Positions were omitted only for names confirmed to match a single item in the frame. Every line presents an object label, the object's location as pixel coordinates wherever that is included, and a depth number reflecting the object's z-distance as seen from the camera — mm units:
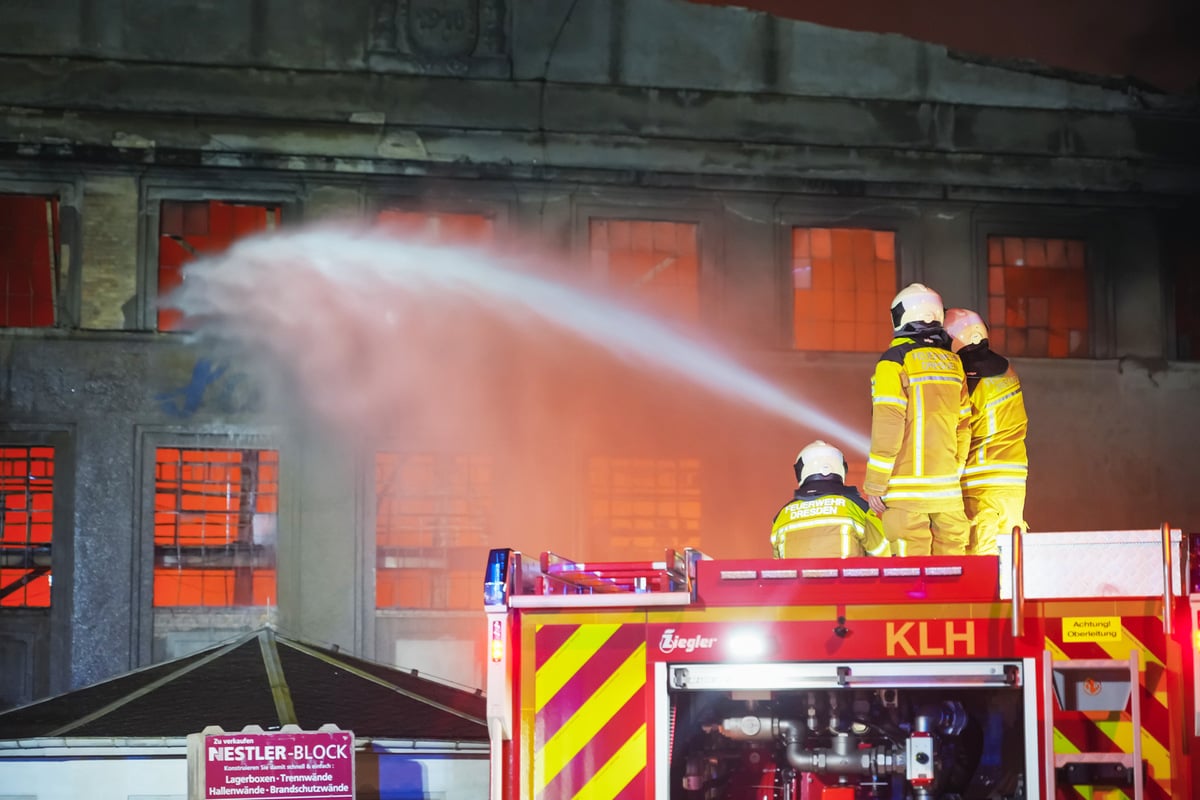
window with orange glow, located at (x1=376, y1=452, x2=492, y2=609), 30250
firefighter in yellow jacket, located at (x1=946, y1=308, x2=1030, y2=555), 13797
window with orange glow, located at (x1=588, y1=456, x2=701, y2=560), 30812
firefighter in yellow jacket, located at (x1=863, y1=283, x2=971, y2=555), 12539
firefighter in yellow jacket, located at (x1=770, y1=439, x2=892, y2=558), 12625
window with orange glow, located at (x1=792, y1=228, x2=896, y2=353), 32125
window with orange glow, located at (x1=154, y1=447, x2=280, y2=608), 29844
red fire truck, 9844
